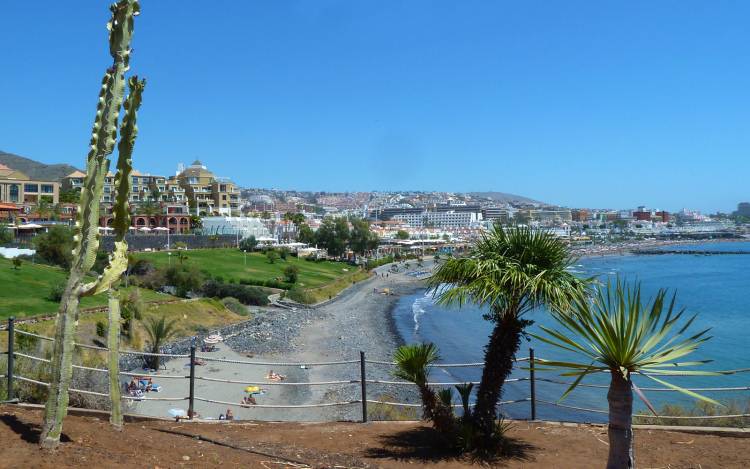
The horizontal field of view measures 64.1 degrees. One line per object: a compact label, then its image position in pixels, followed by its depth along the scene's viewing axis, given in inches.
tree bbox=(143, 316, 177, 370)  775.1
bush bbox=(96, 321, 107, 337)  805.2
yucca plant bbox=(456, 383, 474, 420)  235.1
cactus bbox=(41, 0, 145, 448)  192.9
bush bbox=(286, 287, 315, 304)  1770.4
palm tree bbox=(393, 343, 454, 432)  230.5
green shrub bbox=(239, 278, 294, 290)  1919.3
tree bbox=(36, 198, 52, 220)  2358.5
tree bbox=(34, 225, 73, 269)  1499.8
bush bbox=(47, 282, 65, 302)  1029.2
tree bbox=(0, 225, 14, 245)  1716.3
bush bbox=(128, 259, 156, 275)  1559.3
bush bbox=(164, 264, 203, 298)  1457.7
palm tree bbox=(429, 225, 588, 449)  226.8
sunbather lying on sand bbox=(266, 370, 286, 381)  818.4
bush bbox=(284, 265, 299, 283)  2095.2
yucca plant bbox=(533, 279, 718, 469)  166.4
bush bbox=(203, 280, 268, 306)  1572.3
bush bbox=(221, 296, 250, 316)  1399.5
